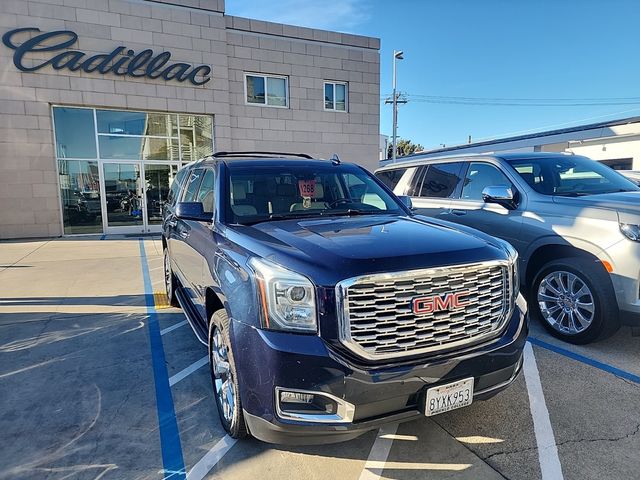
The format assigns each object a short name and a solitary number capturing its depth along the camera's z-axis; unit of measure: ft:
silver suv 12.53
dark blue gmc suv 6.98
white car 31.17
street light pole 97.01
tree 237.82
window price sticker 12.08
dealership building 40.93
